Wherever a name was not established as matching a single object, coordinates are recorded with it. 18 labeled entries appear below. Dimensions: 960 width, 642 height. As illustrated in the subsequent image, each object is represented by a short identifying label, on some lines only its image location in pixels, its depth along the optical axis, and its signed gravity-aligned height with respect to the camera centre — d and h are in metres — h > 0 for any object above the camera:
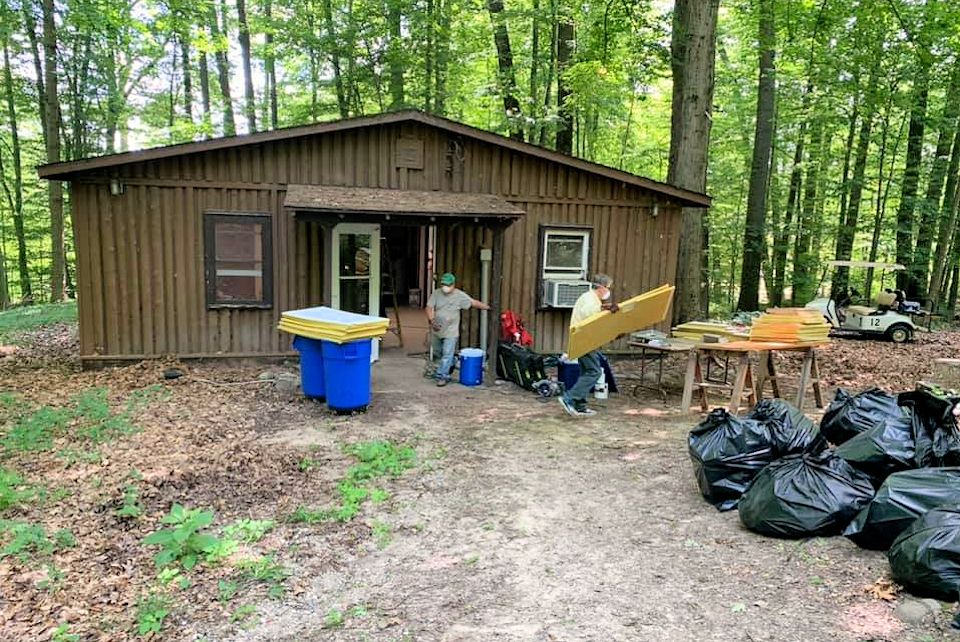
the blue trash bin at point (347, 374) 7.09 -1.48
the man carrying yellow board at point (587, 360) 7.16 -1.27
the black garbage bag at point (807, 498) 3.81 -1.47
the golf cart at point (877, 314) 13.11 -1.09
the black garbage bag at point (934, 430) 4.16 -1.13
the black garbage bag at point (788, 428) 4.64 -1.28
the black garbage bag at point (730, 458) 4.55 -1.47
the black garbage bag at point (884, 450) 4.15 -1.26
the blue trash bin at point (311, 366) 7.49 -1.49
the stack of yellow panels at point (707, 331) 7.72 -0.92
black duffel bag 8.83 -1.63
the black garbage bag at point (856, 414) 5.01 -1.24
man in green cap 8.87 -0.92
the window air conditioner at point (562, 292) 10.41 -0.64
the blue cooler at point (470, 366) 8.97 -1.67
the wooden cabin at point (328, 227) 8.78 +0.32
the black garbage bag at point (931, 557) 2.92 -1.40
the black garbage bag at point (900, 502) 3.38 -1.31
